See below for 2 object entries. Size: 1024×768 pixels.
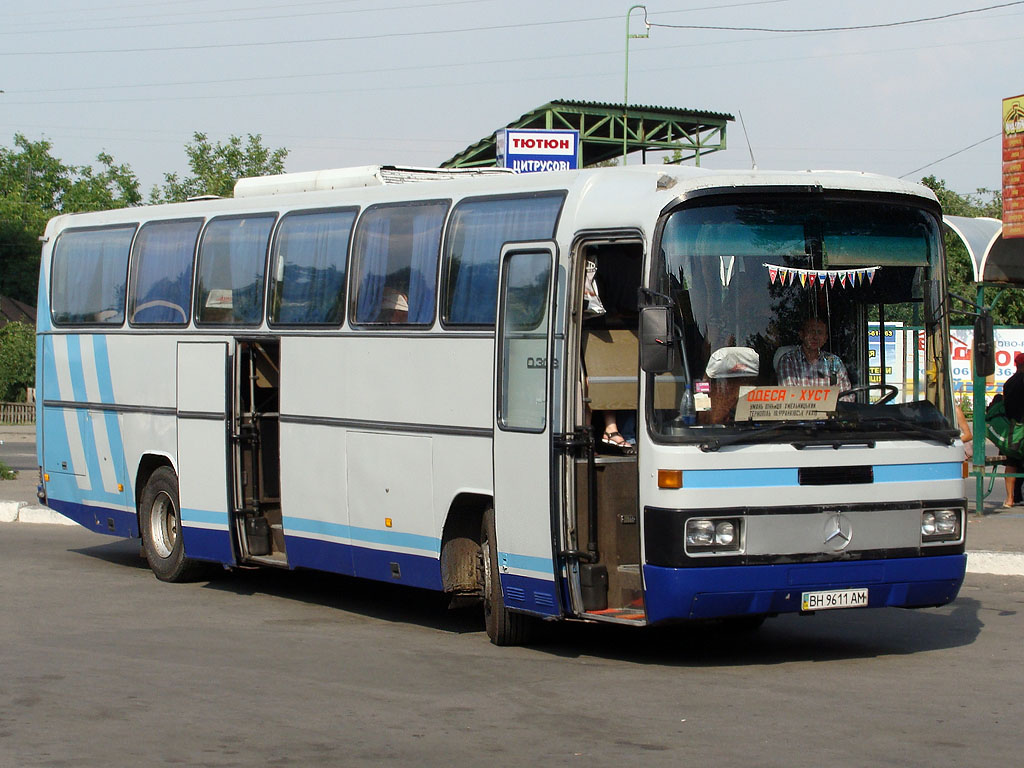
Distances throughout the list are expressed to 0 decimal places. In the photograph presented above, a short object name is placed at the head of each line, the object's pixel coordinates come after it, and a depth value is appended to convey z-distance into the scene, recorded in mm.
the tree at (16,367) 48562
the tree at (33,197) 58156
